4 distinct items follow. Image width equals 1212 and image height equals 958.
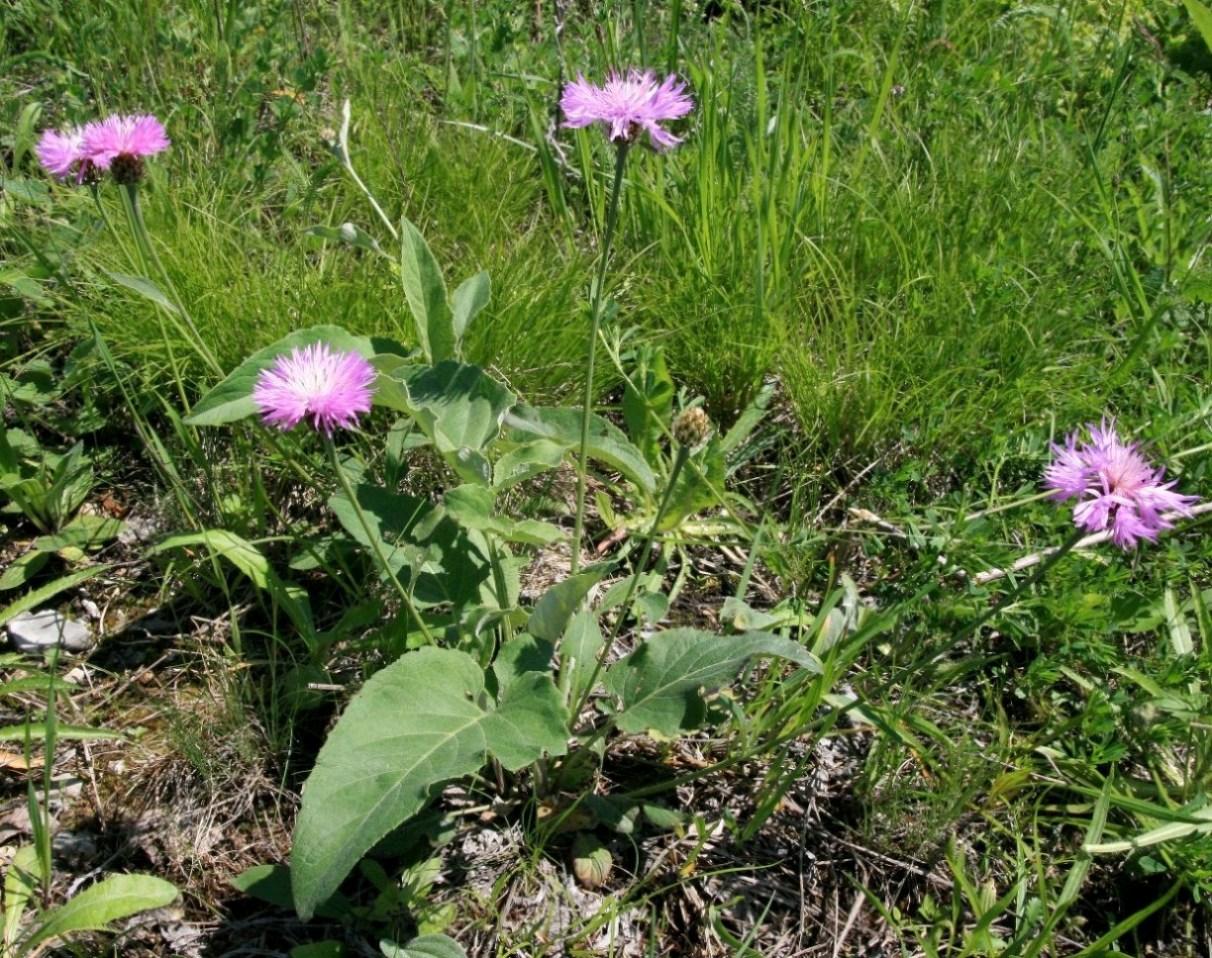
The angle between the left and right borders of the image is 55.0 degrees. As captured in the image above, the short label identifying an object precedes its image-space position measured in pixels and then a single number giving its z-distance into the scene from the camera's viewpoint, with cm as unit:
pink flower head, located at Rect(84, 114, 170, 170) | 47
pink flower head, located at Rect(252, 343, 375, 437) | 38
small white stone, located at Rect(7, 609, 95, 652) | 56
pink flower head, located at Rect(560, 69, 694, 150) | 43
